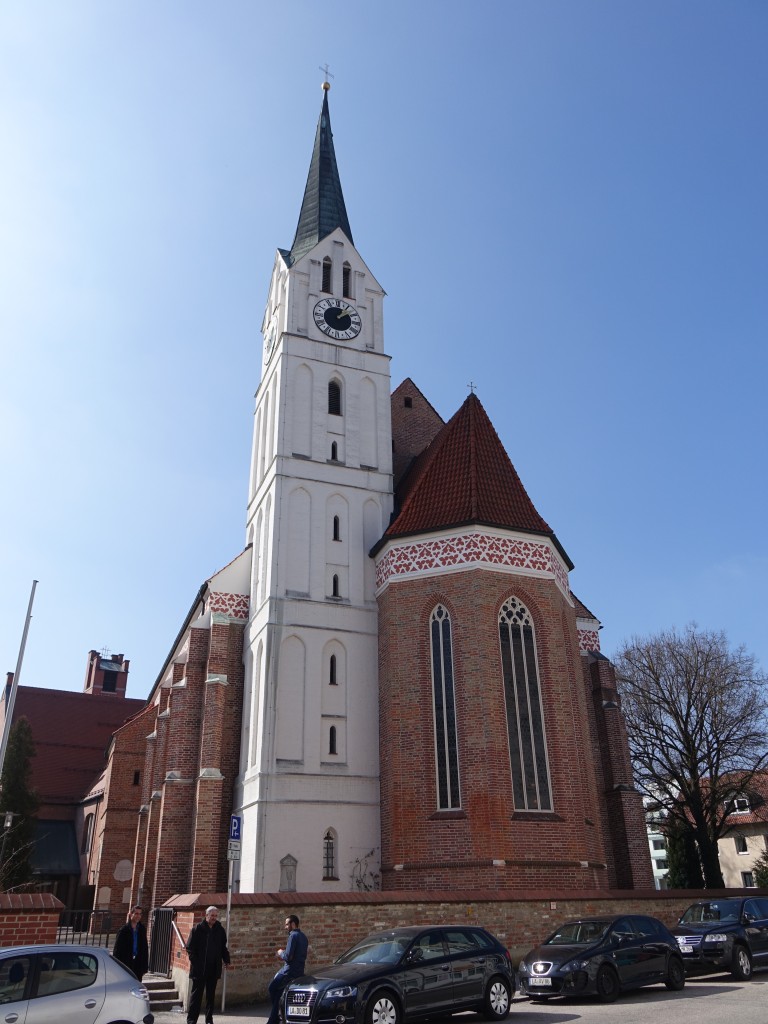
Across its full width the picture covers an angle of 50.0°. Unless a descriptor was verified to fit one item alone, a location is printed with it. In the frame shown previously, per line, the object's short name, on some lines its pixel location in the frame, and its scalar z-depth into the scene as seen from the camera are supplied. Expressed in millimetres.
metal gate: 15594
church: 20953
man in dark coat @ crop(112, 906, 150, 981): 11914
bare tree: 32406
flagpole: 19852
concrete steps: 13682
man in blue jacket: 10858
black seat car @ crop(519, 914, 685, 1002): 12562
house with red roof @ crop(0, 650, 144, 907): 41969
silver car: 7980
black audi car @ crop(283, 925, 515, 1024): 10211
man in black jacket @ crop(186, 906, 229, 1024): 11227
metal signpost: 15168
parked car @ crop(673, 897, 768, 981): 14914
